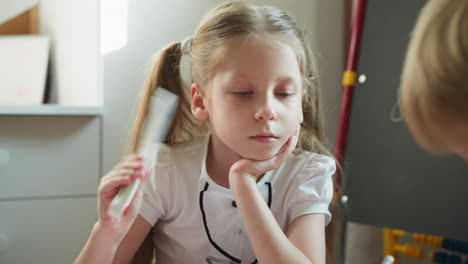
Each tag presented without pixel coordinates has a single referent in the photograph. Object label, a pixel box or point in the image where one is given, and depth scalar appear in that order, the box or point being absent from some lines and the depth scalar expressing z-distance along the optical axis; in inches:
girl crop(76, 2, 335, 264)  34.0
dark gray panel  55.2
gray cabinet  56.2
